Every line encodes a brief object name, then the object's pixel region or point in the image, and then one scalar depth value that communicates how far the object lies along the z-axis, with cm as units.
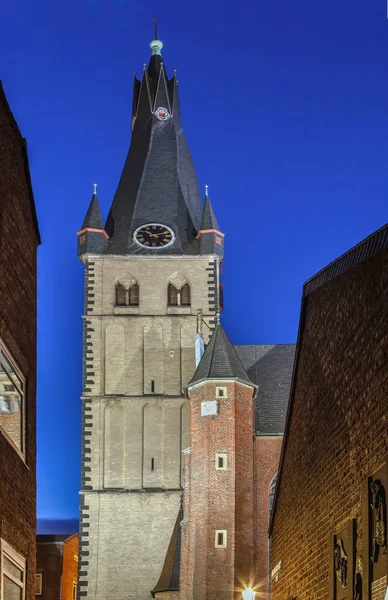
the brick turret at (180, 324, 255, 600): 4922
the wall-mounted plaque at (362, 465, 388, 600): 1345
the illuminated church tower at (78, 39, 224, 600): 5981
